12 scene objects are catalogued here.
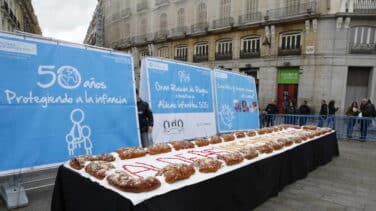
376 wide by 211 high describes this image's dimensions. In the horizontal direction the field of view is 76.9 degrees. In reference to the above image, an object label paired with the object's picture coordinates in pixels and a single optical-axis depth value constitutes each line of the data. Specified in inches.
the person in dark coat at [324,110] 445.4
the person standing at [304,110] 476.1
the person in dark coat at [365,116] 364.8
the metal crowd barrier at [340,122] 367.2
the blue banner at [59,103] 126.8
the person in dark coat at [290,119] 427.5
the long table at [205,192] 80.7
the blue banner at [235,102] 286.5
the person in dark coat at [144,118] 192.7
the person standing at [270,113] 447.8
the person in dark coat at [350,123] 378.8
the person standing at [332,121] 396.2
